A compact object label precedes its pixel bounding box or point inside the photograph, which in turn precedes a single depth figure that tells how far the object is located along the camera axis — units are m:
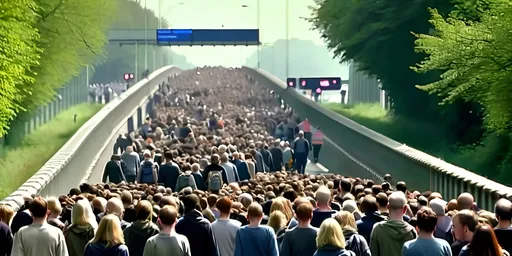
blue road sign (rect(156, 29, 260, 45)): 142.62
